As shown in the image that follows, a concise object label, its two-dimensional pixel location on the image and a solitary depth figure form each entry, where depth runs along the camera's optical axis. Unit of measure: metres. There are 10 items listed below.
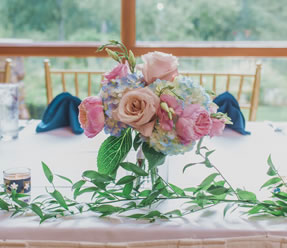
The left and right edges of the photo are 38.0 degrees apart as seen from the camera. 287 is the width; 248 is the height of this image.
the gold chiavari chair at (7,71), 2.20
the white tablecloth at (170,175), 0.83
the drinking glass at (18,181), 0.99
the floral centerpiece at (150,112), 0.82
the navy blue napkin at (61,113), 1.63
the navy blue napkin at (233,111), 1.62
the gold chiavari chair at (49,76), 2.23
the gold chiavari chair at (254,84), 2.18
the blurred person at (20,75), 3.05
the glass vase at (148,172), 0.95
